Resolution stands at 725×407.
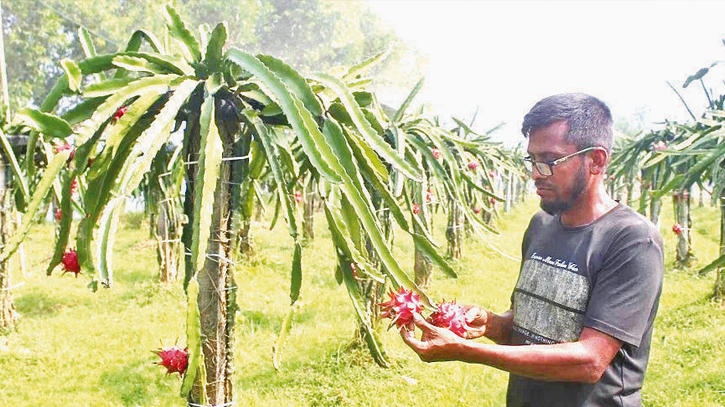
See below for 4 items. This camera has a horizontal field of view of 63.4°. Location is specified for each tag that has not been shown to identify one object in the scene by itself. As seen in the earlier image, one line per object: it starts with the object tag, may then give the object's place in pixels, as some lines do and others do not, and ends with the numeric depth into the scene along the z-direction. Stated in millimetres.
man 1180
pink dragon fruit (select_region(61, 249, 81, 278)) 1864
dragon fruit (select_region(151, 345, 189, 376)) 1545
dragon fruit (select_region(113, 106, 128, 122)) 1572
